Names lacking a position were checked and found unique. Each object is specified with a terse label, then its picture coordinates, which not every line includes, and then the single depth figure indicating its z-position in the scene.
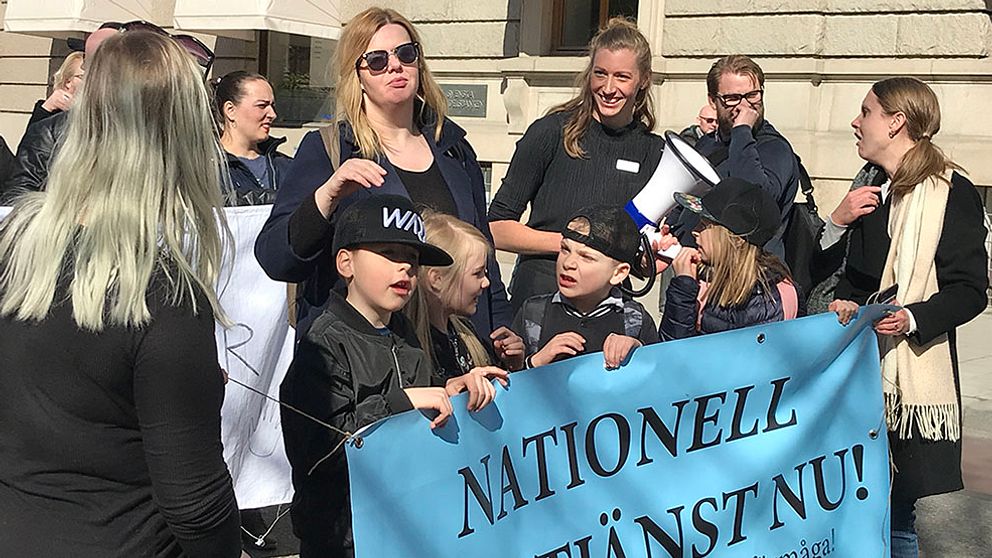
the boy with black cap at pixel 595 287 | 3.40
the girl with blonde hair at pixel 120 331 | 1.85
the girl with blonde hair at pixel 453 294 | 3.05
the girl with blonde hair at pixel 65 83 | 5.05
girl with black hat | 3.61
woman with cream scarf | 3.73
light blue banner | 2.45
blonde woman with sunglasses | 2.96
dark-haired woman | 5.42
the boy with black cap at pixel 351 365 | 2.54
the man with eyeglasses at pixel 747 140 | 4.43
